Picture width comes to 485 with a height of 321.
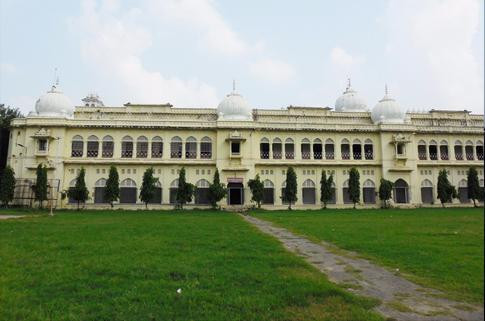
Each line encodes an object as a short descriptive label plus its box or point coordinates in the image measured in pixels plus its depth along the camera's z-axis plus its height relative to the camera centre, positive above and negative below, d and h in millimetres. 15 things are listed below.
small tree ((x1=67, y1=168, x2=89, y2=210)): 34688 +1268
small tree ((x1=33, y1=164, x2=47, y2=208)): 34156 +1767
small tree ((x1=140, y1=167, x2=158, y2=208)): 35131 +1641
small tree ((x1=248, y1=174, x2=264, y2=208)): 35938 +1506
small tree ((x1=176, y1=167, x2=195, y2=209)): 35500 +1295
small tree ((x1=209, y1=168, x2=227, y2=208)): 35000 +1217
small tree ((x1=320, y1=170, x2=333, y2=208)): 37562 +1593
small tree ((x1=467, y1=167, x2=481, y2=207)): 37219 +2004
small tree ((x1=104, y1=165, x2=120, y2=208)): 35031 +1629
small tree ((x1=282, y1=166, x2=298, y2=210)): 36875 +1748
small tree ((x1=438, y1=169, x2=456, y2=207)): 38688 +1655
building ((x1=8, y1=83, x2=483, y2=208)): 38062 +5835
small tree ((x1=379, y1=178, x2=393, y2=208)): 37934 +1523
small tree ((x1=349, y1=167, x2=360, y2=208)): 37500 +1890
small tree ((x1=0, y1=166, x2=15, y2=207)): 34156 +1709
